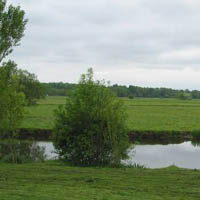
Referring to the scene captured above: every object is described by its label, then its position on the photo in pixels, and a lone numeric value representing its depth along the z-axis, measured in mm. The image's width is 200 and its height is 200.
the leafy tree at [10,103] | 19453
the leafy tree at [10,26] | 16050
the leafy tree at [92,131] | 20828
